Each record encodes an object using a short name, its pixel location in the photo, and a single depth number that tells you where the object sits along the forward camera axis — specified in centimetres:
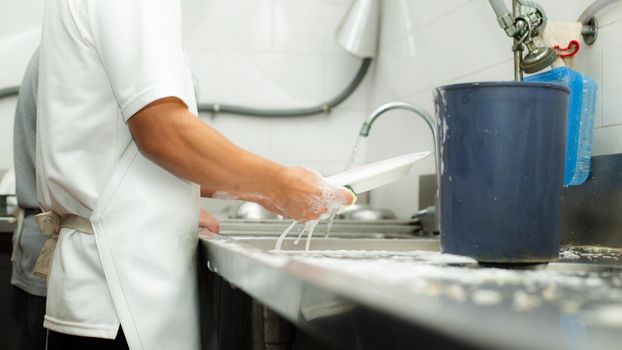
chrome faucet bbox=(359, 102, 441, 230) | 215
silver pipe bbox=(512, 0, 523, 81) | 150
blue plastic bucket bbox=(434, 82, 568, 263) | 96
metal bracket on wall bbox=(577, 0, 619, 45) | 153
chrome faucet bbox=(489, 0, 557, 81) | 146
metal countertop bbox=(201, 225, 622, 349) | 43
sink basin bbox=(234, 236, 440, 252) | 171
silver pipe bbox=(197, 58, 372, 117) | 312
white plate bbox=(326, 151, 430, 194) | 125
